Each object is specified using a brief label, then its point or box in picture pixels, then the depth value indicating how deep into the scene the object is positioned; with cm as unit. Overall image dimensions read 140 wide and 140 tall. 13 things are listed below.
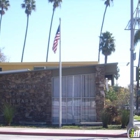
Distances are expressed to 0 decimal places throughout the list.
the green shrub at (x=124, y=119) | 2652
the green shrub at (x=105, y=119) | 2695
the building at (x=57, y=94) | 3048
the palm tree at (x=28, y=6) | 6525
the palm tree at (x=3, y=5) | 6437
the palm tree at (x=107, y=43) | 6362
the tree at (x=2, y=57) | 7106
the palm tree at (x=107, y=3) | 6294
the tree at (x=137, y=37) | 4441
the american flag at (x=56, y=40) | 2706
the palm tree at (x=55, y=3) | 6469
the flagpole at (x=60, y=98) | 2703
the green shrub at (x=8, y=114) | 2845
